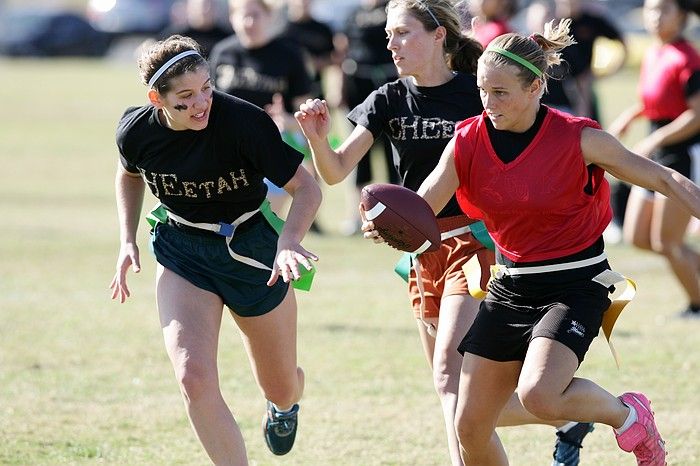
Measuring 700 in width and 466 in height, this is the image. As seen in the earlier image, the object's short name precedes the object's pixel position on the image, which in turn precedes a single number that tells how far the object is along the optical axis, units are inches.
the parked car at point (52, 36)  3181.6
